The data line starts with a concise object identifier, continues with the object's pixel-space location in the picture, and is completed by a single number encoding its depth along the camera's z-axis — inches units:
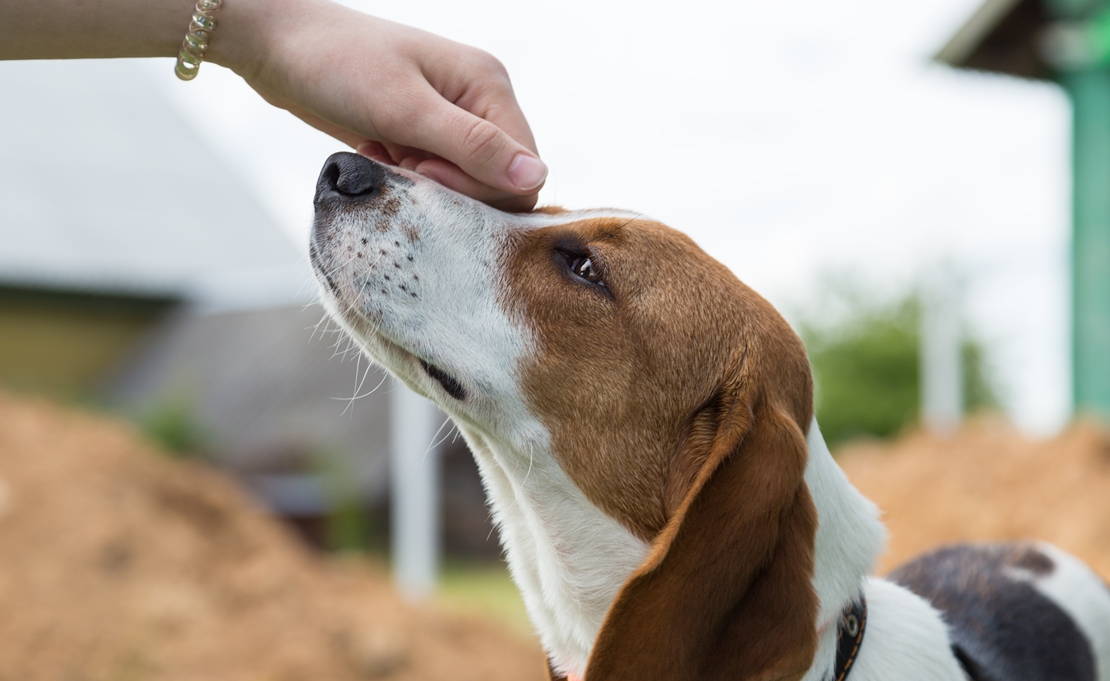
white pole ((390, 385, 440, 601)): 290.2
